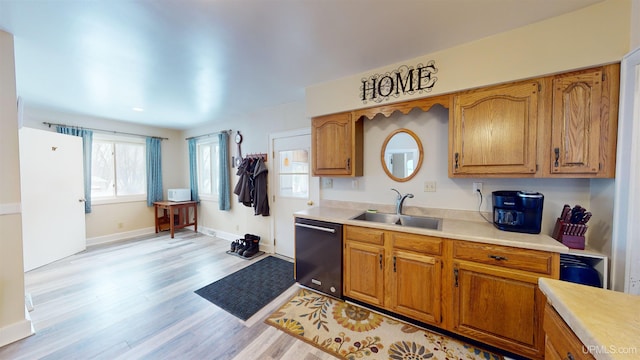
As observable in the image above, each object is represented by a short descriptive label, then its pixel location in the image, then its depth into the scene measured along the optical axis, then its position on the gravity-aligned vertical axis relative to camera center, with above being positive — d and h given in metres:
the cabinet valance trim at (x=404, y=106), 2.03 +0.69
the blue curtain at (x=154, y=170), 4.91 +0.09
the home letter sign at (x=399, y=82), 2.06 +0.93
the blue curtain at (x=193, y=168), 5.15 +0.14
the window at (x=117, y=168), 4.37 +0.13
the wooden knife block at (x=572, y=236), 1.60 -0.45
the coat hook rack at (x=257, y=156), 3.85 +0.33
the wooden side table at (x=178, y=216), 4.89 -0.99
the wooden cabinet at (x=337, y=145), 2.55 +0.36
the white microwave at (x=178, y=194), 4.91 -0.47
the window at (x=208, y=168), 4.90 +0.14
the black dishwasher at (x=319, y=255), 2.35 -0.92
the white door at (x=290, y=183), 3.38 -0.15
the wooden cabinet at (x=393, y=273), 1.87 -0.92
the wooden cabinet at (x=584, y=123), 1.49 +0.37
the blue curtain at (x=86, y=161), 4.05 +0.24
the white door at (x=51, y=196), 3.12 -0.35
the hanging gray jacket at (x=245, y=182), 3.88 -0.15
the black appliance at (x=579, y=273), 1.52 -0.69
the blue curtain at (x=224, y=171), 4.42 +0.05
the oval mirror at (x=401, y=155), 2.43 +0.23
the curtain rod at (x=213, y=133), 4.41 +0.88
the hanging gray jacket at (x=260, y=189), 3.74 -0.25
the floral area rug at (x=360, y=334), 1.70 -1.39
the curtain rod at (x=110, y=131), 3.76 +0.86
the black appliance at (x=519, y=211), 1.70 -0.29
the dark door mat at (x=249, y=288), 2.30 -1.38
